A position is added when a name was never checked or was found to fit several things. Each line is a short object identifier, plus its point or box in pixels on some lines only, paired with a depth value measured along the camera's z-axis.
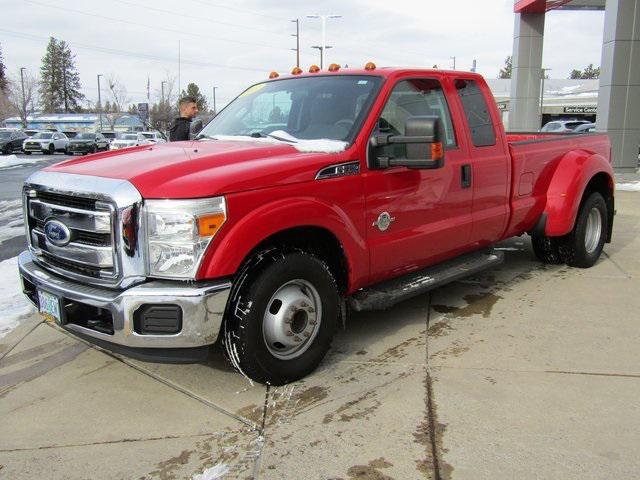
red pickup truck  3.04
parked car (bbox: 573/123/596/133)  24.11
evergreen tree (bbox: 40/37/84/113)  103.50
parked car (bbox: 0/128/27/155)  33.78
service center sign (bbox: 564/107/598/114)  36.33
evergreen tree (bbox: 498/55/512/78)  108.09
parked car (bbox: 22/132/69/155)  34.53
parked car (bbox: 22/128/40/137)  40.98
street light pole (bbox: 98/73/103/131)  69.46
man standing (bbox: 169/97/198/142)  7.27
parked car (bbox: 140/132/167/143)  36.21
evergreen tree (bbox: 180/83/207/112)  101.25
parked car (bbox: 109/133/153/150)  30.42
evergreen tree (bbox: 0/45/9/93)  74.81
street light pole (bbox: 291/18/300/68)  41.64
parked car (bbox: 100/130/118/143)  42.35
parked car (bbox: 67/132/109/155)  36.94
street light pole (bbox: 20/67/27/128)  74.06
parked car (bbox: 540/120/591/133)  26.83
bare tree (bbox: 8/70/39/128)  76.03
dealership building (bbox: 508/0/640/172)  14.41
